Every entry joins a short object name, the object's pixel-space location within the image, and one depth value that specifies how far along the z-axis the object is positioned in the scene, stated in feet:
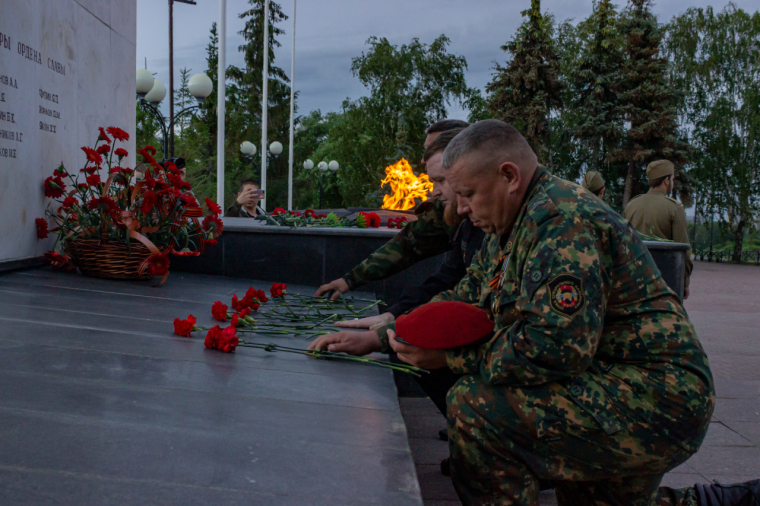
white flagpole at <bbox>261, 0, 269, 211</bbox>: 64.54
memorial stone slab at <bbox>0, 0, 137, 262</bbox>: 11.78
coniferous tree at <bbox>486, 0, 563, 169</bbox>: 98.68
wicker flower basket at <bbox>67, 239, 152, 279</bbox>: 12.23
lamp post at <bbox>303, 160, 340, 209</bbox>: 96.55
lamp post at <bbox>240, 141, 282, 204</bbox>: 70.46
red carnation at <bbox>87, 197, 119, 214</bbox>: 11.66
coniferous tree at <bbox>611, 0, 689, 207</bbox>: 85.76
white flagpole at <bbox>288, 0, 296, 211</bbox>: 79.69
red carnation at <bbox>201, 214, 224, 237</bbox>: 13.09
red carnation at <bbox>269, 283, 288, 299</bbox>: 11.97
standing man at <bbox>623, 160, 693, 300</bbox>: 18.61
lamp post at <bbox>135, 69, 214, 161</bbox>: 38.86
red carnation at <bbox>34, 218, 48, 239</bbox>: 13.05
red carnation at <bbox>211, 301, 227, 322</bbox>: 9.15
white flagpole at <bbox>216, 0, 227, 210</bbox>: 36.63
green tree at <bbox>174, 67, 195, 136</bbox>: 98.84
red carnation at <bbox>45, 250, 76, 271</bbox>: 12.84
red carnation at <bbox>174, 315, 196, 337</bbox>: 8.34
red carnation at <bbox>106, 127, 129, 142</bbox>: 12.31
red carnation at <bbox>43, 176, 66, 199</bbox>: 13.12
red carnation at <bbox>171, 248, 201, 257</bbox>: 12.42
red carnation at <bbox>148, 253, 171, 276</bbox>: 12.21
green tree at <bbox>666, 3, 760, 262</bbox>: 92.43
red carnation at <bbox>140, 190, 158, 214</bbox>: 11.48
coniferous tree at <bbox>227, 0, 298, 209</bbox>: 126.82
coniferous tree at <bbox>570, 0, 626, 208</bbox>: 90.02
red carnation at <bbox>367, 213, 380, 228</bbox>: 18.31
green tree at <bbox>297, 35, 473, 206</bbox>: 109.60
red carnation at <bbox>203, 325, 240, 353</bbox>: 7.69
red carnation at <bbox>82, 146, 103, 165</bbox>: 11.98
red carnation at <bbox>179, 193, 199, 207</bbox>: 12.15
